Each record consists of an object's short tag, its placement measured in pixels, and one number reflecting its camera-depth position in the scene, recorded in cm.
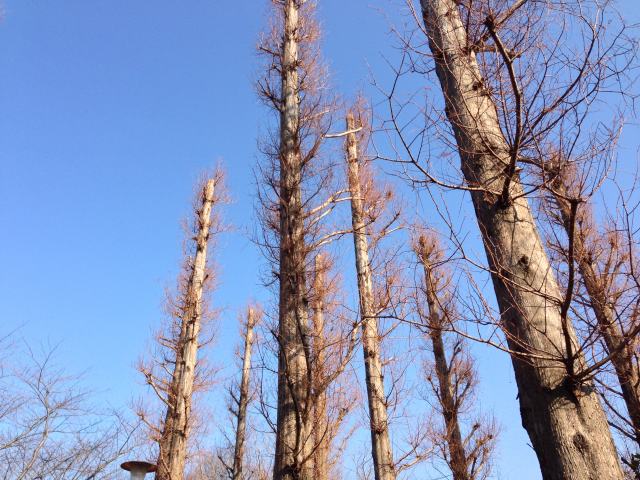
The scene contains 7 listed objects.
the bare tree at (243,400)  1185
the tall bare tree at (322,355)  436
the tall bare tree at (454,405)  759
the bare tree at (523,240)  183
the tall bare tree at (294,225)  412
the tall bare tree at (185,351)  735
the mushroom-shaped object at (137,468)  486
